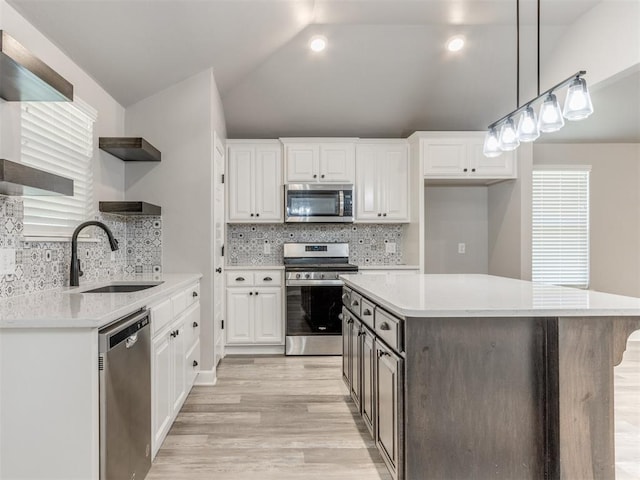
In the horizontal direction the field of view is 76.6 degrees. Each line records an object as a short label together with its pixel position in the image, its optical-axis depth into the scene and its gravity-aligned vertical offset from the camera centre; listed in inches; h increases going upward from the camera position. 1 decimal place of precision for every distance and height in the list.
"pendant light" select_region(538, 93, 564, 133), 82.0 +25.9
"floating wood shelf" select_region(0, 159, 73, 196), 58.8 +9.6
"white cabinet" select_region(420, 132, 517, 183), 170.1 +35.0
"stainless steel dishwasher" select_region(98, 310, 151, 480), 57.8 -24.7
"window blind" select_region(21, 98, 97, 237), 83.8 +20.1
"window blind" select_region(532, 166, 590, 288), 201.9 +8.5
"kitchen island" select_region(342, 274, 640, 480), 64.5 -24.0
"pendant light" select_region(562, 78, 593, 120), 75.8 +26.7
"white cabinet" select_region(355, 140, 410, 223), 177.9 +26.6
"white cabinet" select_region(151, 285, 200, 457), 82.3 -27.4
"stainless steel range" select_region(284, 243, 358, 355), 163.6 -27.1
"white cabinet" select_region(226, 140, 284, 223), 173.9 +26.4
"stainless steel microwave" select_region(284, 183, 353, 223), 173.3 +17.2
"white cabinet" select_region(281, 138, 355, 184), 173.5 +35.2
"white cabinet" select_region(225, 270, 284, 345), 166.2 -27.3
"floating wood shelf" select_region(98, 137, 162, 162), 113.4 +27.2
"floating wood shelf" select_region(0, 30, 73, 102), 56.9 +26.1
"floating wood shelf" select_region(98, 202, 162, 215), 113.4 +9.9
